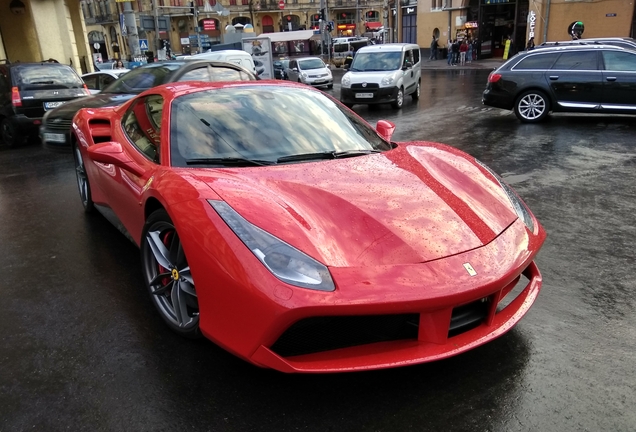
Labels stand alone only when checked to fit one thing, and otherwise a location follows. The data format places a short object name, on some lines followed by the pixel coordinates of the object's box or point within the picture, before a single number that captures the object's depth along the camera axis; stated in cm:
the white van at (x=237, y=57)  1227
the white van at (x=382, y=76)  1316
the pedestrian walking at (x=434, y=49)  3559
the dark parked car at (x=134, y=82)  736
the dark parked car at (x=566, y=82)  915
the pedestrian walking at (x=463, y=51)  3073
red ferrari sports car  205
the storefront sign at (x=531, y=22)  2855
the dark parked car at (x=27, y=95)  938
